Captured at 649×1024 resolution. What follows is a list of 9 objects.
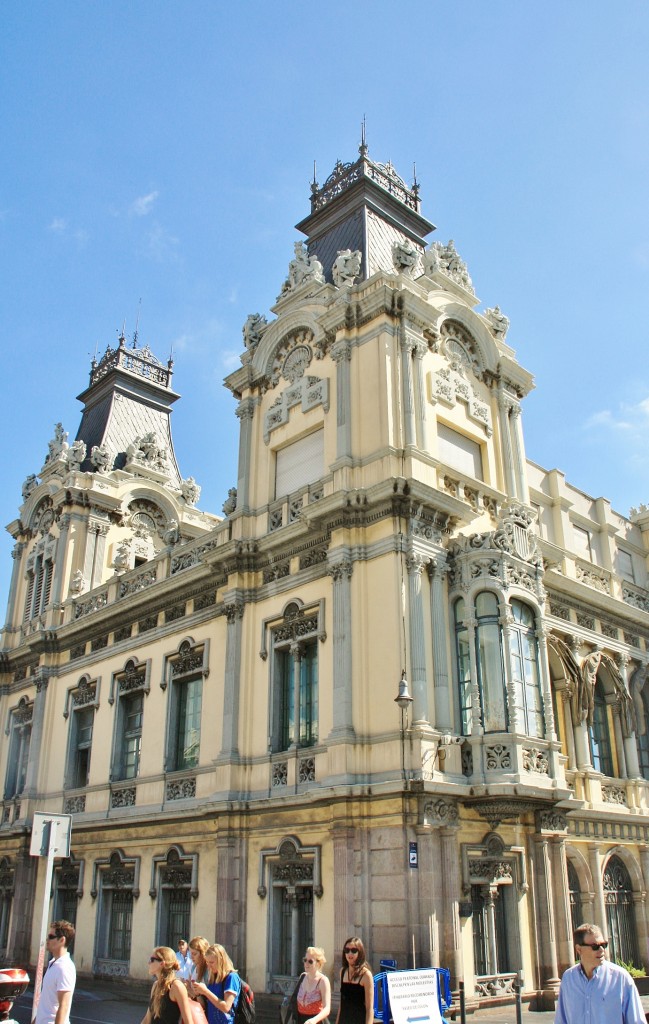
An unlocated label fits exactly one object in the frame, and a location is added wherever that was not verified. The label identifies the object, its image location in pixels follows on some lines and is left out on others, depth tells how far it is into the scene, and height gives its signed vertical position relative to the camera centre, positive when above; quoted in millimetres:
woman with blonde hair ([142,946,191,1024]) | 7227 -783
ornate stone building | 17516 +4785
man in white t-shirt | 8430 -796
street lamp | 16391 +3363
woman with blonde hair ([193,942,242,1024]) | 9219 -888
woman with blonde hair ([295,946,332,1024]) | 9070 -910
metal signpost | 11617 +730
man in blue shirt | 6566 -656
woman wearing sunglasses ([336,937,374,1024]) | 8688 -841
